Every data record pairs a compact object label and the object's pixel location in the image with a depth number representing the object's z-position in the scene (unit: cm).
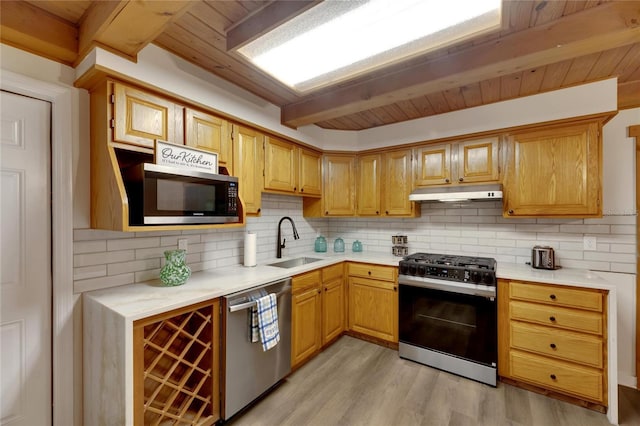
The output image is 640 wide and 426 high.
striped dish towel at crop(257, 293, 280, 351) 192
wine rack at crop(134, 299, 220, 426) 160
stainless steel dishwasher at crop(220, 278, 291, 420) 178
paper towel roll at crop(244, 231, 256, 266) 252
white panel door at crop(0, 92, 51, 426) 146
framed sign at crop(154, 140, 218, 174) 167
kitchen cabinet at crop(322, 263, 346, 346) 276
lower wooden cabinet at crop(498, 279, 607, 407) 196
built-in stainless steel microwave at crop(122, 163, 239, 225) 156
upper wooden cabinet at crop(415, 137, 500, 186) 261
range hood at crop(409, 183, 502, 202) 245
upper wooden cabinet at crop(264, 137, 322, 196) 265
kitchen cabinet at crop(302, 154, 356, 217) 338
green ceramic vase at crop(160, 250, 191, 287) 180
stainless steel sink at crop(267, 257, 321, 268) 279
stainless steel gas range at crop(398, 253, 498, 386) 227
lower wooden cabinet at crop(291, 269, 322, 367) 236
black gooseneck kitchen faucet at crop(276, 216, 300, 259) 298
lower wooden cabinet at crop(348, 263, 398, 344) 279
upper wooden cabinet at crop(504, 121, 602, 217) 220
